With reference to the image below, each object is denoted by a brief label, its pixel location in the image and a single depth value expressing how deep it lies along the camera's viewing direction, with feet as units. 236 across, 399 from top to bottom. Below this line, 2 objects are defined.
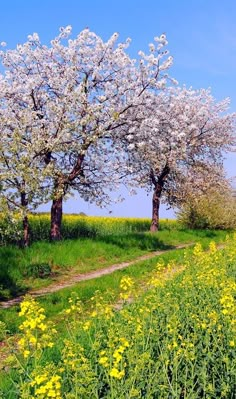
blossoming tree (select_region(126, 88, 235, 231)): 78.84
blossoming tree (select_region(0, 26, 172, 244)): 66.64
